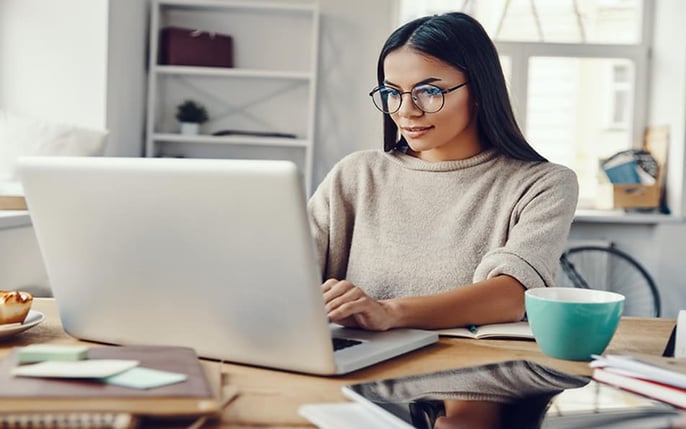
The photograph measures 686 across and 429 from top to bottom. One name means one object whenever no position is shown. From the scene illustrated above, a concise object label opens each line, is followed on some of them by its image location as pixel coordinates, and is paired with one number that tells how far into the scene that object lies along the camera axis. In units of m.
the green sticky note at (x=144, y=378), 0.71
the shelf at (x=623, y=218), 3.94
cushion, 3.18
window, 4.22
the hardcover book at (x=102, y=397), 0.67
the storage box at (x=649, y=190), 3.98
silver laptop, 0.81
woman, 1.43
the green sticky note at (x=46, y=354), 0.76
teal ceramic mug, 0.98
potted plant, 4.06
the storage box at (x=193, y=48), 4.04
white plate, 1.00
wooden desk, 0.75
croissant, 1.03
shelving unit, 4.18
